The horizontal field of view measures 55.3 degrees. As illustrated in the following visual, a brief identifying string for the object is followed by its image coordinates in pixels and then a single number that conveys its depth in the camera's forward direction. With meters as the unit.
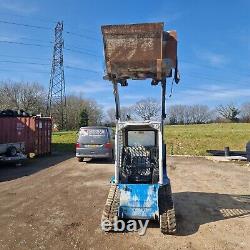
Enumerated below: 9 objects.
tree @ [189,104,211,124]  90.09
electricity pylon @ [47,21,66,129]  34.35
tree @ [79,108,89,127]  47.36
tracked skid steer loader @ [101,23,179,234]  4.71
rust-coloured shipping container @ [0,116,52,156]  12.47
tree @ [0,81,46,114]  50.88
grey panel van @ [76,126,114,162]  11.50
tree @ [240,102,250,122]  61.74
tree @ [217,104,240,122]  64.74
